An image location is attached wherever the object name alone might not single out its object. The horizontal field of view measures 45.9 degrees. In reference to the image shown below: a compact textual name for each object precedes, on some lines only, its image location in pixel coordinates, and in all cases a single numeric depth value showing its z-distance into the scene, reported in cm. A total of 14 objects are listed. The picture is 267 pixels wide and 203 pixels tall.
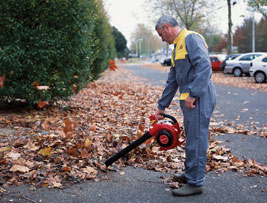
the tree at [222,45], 6353
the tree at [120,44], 6603
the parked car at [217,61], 2858
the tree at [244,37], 5259
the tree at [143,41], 9969
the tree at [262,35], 4731
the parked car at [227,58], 2625
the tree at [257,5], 2379
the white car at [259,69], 1716
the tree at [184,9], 3771
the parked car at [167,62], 4831
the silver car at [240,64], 2264
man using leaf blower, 300
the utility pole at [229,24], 3128
